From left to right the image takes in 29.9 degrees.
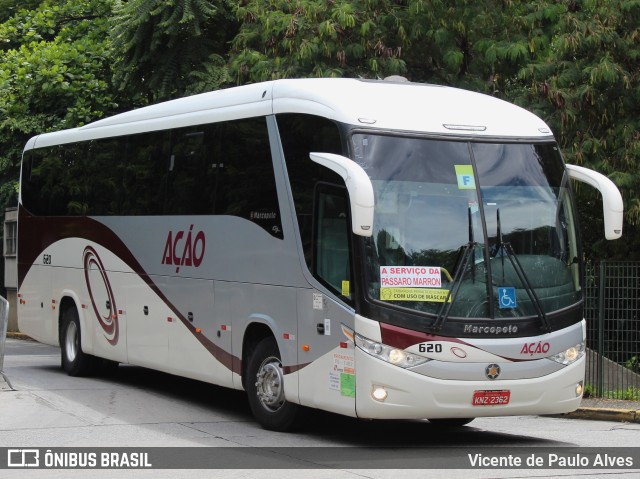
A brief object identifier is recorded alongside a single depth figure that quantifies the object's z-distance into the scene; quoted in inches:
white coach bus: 439.2
